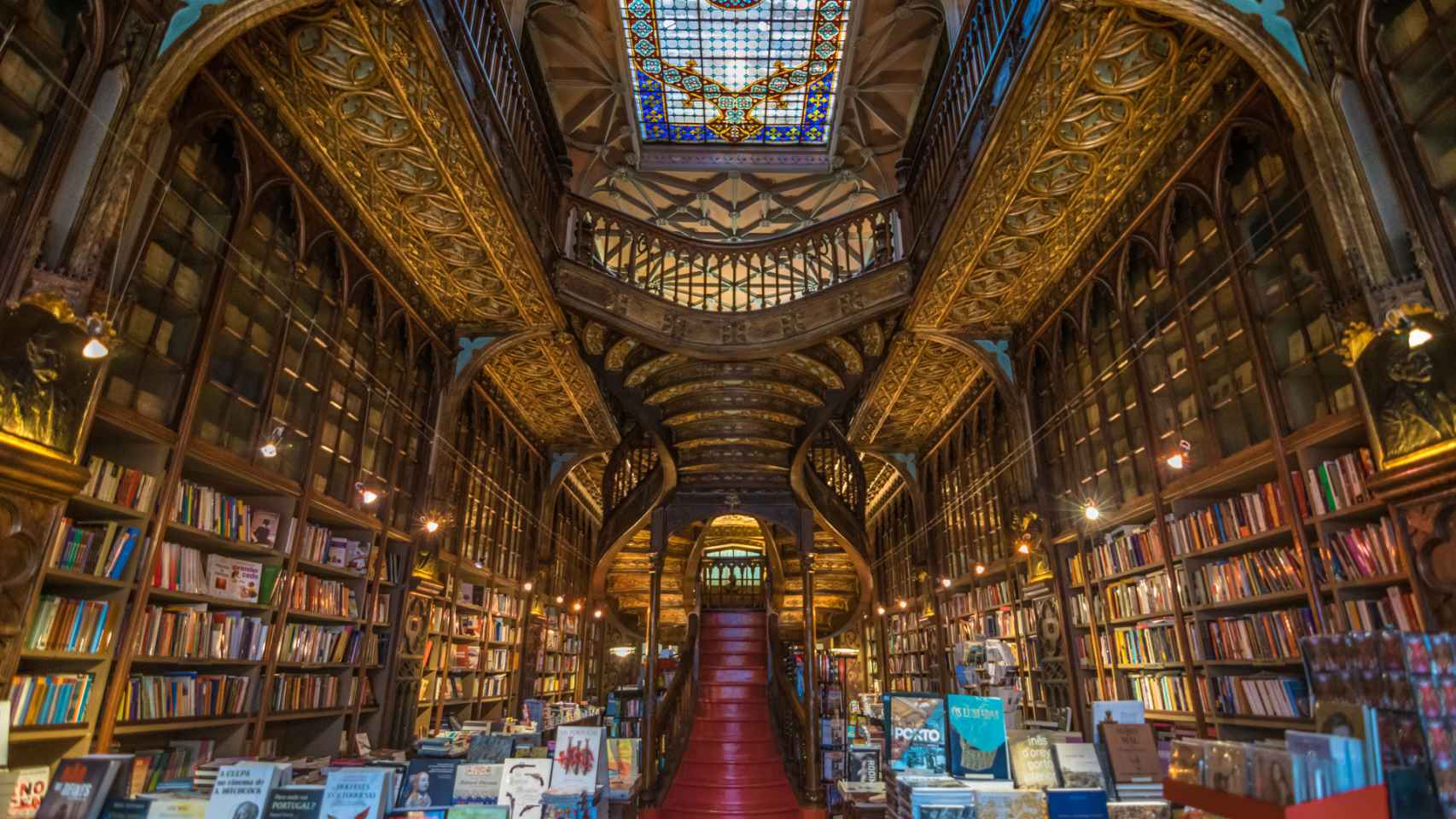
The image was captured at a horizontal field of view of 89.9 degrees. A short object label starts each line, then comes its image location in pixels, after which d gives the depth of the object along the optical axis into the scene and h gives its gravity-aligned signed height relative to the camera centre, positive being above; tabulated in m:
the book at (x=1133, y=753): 2.65 -0.25
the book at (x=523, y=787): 2.46 -0.36
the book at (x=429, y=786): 2.44 -0.35
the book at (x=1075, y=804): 2.12 -0.34
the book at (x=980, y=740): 2.53 -0.20
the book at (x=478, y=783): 2.47 -0.35
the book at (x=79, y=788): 1.96 -0.30
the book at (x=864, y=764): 4.52 -0.51
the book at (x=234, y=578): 4.06 +0.51
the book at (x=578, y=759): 2.68 -0.29
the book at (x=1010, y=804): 2.28 -0.37
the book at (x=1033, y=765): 2.48 -0.28
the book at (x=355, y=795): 2.11 -0.33
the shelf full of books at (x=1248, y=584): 3.29 +0.49
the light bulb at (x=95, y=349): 2.56 +1.08
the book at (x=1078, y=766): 2.40 -0.27
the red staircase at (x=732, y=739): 7.02 -0.65
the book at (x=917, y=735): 2.68 -0.20
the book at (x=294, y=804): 2.09 -0.35
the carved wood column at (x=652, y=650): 7.23 +0.29
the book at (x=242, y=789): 2.06 -0.31
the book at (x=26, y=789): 2.07 -0.32
